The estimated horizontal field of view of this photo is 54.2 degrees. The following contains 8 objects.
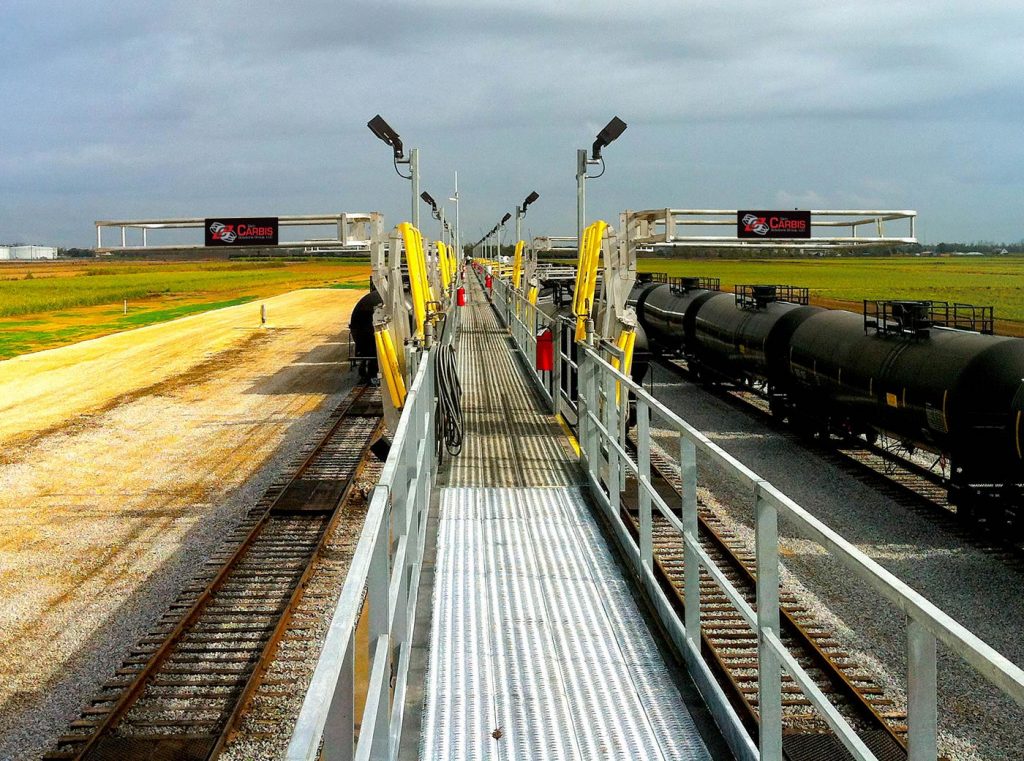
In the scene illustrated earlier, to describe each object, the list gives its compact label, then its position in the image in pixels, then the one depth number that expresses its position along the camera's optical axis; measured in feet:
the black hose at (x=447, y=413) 38.29
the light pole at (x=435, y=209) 150.35
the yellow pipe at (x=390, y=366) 43.73
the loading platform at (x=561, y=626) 10.71
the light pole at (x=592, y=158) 53.62
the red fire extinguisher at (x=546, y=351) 50.83
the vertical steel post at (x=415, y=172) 57.50
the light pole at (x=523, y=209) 138.51
